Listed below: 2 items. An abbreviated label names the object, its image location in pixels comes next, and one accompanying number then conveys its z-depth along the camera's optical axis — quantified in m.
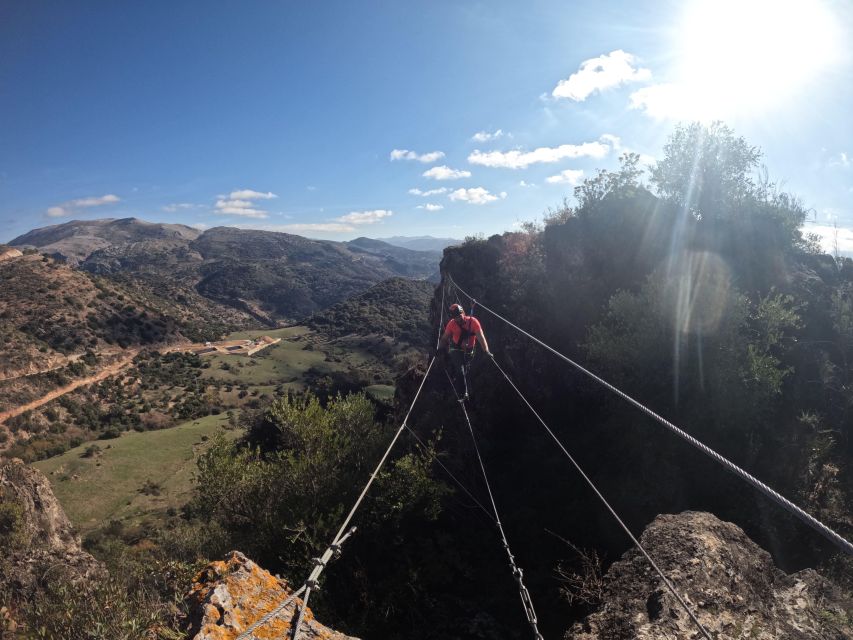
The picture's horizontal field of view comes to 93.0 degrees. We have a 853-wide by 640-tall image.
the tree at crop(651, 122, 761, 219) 26.30
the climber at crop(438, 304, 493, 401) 14.83
